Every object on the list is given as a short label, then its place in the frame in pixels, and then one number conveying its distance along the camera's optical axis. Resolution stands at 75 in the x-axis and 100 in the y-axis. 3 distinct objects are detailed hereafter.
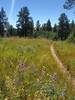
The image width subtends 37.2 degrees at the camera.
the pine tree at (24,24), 24.34
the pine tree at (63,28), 27.91
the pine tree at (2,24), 24.70
